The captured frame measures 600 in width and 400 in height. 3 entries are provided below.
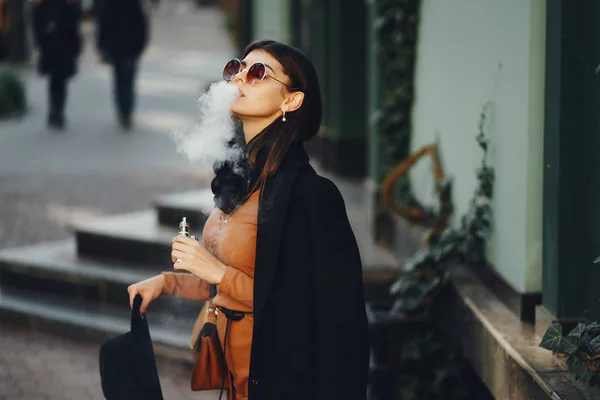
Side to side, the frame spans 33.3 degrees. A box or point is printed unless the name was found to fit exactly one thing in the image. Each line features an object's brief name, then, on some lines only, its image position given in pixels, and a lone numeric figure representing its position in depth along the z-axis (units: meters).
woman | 3.07
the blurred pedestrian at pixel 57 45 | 12.78
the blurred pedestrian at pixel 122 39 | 12.52
